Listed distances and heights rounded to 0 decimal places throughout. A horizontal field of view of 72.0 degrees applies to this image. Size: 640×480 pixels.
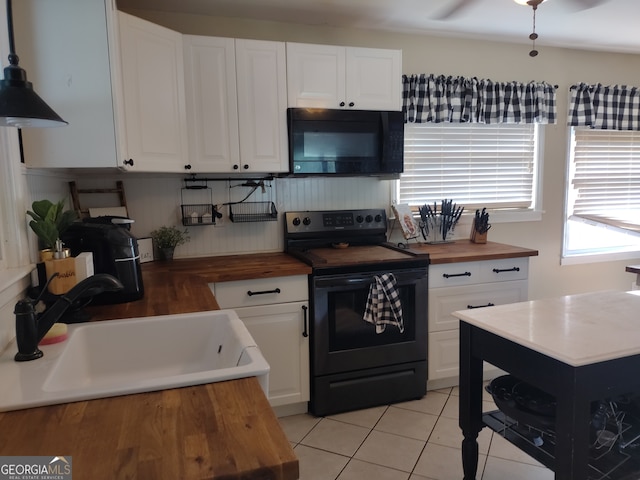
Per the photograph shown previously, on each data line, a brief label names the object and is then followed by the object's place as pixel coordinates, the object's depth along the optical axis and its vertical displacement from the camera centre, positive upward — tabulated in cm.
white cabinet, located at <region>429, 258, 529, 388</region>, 275 -71
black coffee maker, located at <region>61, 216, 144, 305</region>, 177 -25
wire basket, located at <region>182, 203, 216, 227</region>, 276 -17
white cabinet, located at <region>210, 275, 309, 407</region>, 239 -76
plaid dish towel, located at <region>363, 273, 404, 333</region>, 247 -67
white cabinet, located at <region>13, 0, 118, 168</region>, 173 +45
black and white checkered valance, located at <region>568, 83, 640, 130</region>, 356 +60
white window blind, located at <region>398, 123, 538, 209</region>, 329 +14
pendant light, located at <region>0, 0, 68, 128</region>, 114 +23
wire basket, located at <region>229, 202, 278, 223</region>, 286 -17
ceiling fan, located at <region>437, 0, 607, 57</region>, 247 +105
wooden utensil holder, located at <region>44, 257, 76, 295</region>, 150 -29
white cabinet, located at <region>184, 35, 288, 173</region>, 246 +47
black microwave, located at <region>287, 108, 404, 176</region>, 263 +26
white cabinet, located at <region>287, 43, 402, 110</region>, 263 +65
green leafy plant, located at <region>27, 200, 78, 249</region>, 154 -11
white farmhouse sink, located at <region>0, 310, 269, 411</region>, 109 -49
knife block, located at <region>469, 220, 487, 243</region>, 322 -40
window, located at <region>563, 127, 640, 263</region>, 373 -12
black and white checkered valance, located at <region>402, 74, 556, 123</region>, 311 +60
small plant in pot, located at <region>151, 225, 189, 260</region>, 271 -32
